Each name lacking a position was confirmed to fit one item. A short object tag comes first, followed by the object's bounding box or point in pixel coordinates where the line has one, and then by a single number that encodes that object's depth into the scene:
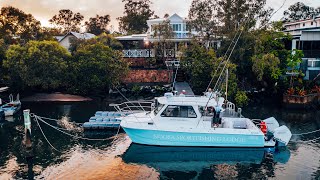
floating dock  18.32
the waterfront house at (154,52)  31.27
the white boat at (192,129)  15.45
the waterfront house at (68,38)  40.22
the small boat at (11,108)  21.92
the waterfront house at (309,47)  27.39
